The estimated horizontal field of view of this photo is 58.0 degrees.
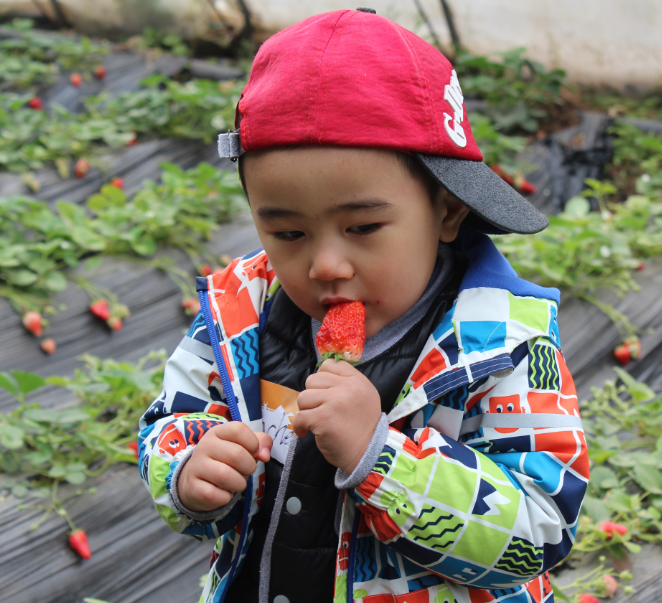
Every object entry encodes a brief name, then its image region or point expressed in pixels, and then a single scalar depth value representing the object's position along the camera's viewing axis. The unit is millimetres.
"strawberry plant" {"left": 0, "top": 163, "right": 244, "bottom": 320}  2691
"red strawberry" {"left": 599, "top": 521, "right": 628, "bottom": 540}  1658
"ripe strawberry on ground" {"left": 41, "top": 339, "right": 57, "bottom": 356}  2533
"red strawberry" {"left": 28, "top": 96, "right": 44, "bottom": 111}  4770
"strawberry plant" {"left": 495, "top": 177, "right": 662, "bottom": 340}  2672
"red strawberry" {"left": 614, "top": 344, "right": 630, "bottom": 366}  2486
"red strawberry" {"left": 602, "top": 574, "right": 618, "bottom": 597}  1573
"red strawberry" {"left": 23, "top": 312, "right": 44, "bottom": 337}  2523
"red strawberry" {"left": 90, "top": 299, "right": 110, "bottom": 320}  2664
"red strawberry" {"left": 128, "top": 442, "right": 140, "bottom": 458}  2065
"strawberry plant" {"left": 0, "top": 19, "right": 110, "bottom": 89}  5152
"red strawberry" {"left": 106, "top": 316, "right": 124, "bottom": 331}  2672
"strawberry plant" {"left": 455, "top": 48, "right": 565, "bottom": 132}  4508
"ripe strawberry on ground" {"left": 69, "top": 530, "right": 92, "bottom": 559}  1762
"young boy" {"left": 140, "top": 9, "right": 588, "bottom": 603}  942
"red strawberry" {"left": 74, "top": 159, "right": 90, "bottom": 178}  3801
